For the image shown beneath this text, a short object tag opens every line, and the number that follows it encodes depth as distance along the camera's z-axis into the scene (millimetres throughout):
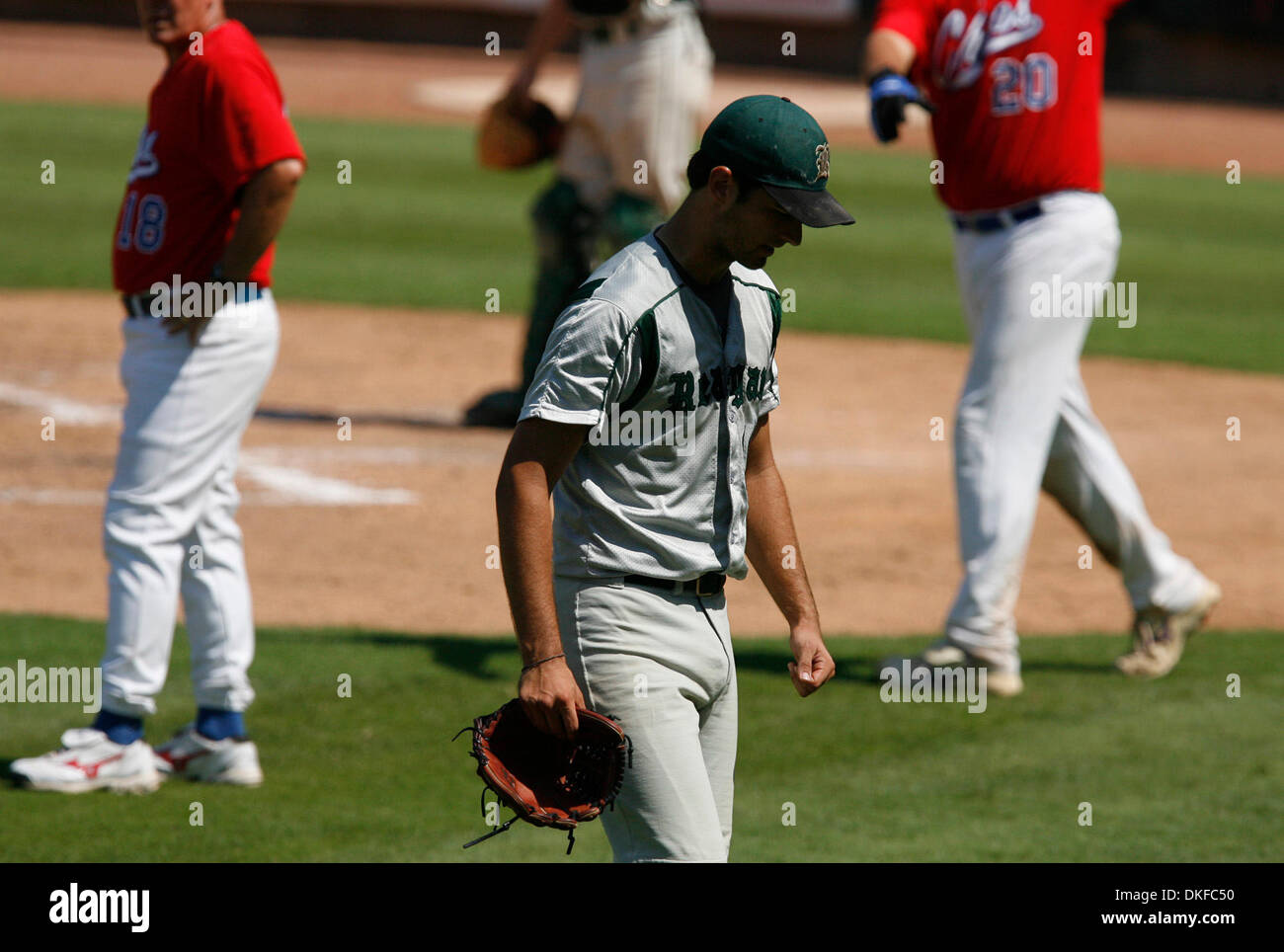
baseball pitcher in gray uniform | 6656
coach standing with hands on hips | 9992
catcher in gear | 18359
